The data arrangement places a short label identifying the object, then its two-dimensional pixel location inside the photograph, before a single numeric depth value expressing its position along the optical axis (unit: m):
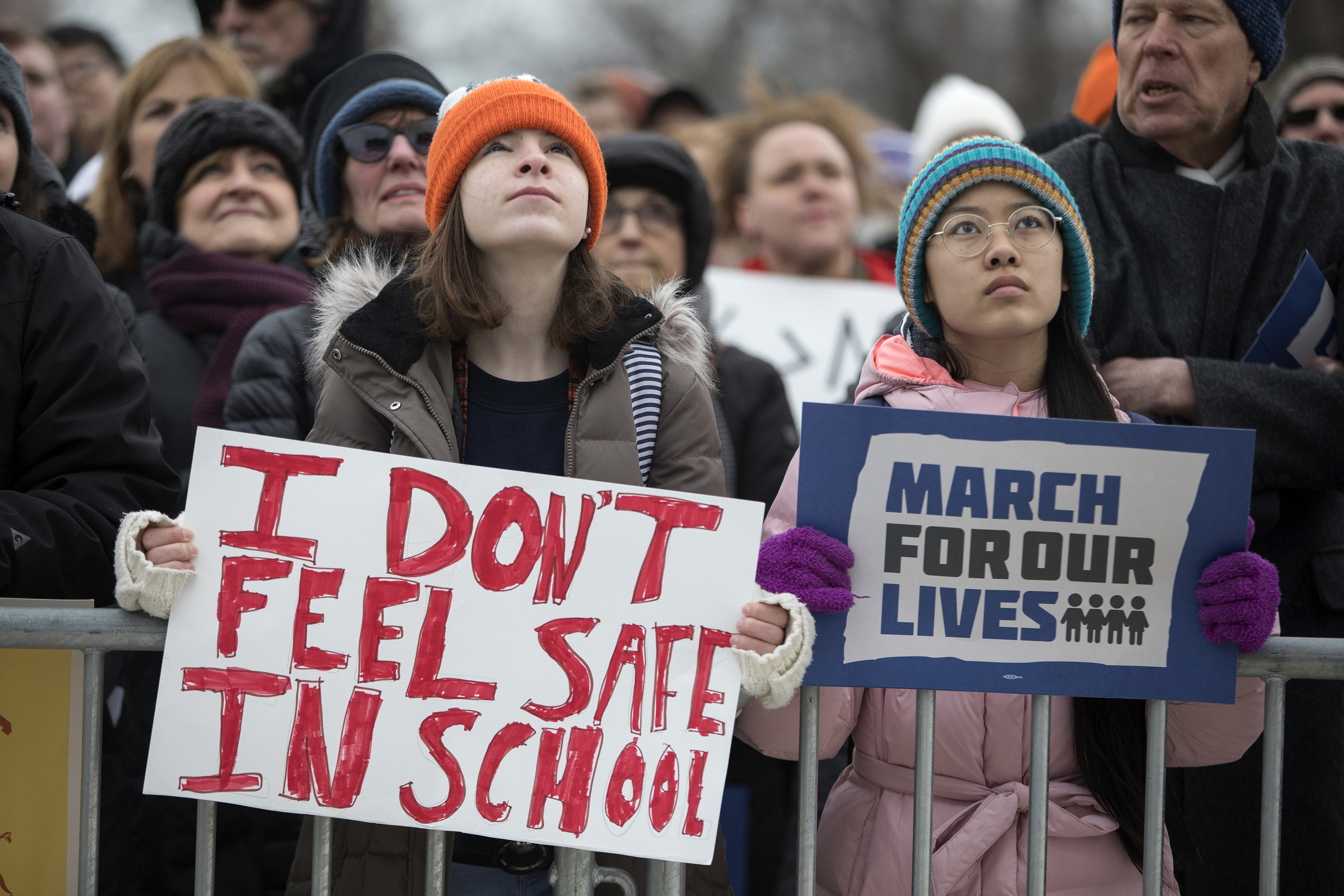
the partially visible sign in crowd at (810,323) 10.54
